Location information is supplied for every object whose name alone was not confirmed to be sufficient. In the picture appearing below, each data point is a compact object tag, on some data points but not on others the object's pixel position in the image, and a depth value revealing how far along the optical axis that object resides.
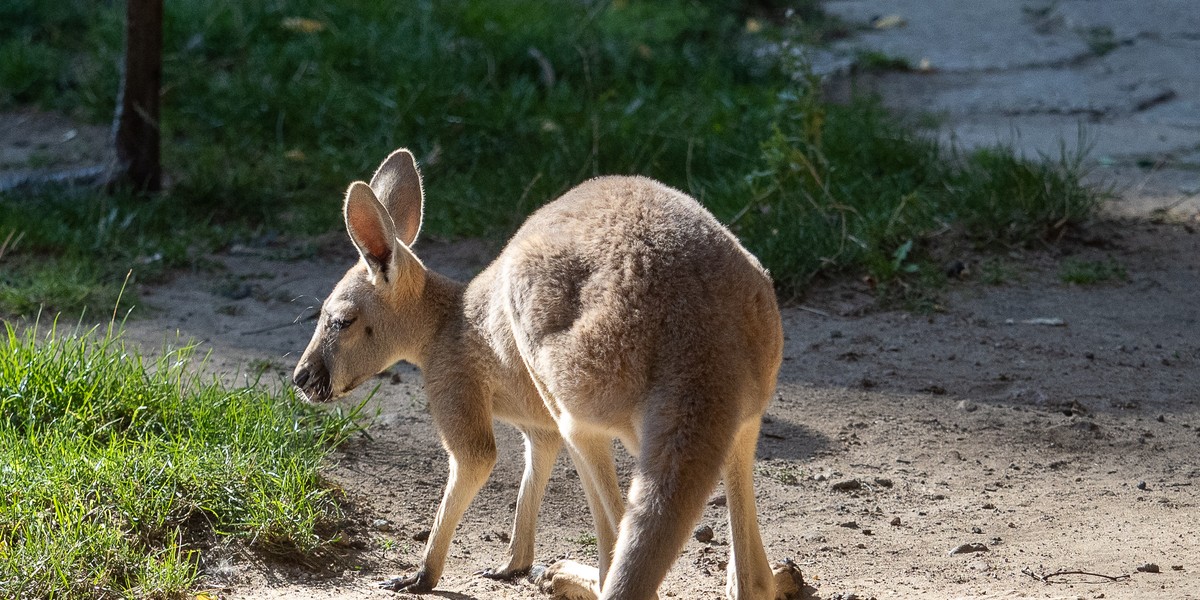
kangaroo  5.95
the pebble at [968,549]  7.91
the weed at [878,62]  19.19
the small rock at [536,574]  8.00
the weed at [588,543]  8.54
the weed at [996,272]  11.95
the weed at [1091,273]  11.93
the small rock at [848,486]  8.93
